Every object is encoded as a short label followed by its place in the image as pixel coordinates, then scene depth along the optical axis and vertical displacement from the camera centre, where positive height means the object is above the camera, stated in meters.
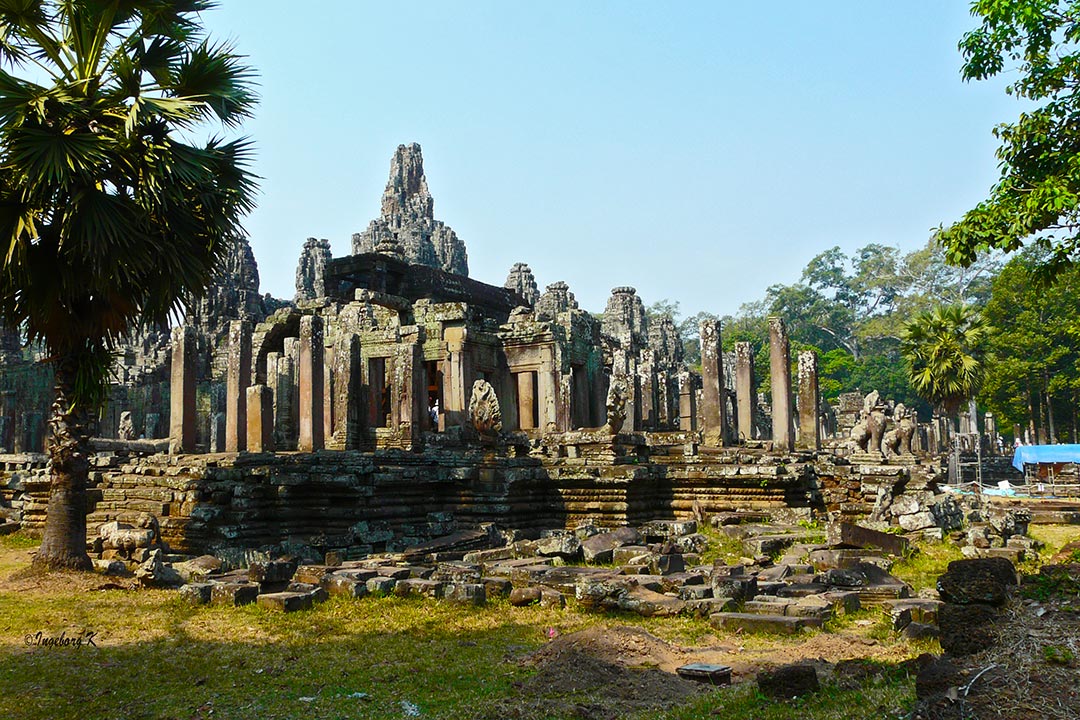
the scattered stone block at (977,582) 5.30 -0.86
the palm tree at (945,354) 29.42 +2.63
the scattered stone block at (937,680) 4.14 -1.10
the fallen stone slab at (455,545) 12.05 -1.32
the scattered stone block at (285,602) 8.56 -1.36
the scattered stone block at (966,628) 4.78 -1.04
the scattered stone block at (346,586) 9.12 -1.32
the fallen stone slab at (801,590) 8.58 -1.41
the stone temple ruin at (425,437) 13.62 +0.27
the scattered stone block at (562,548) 11.65 -1.27
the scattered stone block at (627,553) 11.17 -1.32
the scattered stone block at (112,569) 10.63 -1.25
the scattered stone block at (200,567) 10.62 -1.31
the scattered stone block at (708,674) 5.84 -1.46
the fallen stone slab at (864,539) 11.50 -1.26
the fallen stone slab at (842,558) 10.27 -1.36
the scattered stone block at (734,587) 8.37 -1.33
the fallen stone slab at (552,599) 8.79 -1.44
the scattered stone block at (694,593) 8.34 -1.35
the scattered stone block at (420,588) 9.10 -1.36
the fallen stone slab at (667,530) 13.24 -1.27
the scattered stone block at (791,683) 5.04 -1.32
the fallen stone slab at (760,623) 7.31 -1.46
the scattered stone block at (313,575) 9.50 -1.26
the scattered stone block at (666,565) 10.08 -1.33
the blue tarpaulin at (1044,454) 29.43 -0.74
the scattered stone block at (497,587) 9.15 -1.37
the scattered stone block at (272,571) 9.27 -1.17
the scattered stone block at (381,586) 9.26 -1.33
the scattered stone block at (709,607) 8.07 -1.43
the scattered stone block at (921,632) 6.64 -1.41
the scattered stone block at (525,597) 8.88 -1.43
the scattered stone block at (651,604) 8.20 -1.43
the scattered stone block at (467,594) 8.84 -1.38
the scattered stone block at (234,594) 8.84 -1.32
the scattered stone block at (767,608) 7.86 -1.43
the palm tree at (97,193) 9.56 +2.86
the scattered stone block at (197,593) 8.97 -1.31
